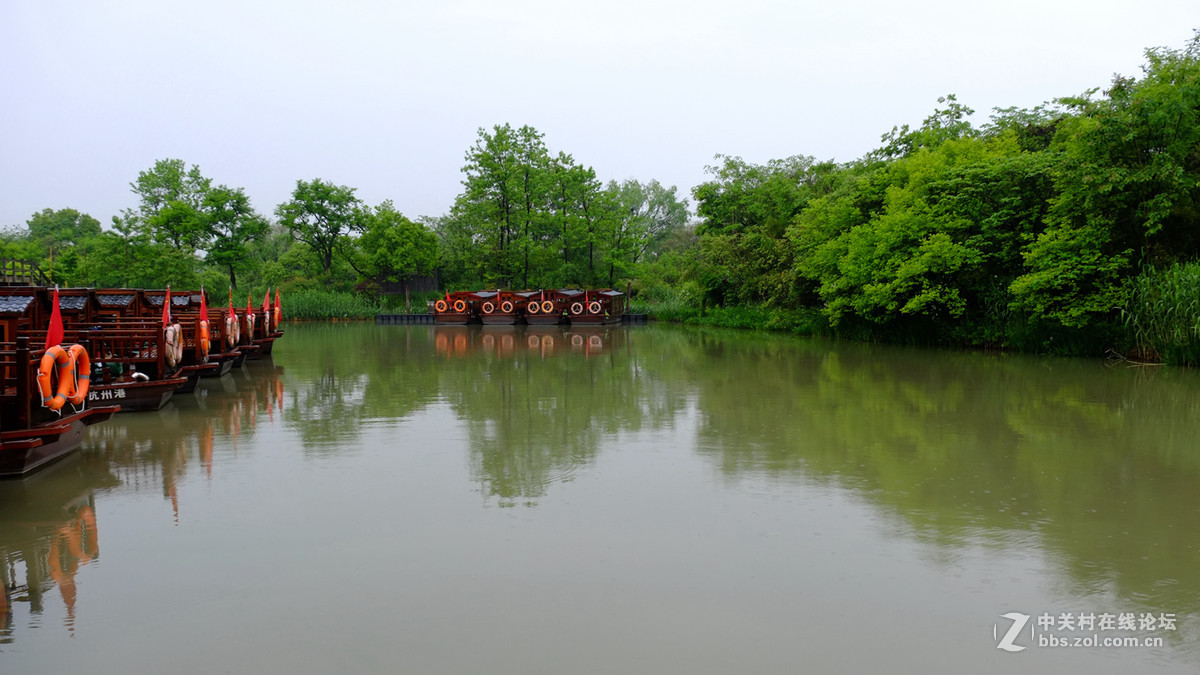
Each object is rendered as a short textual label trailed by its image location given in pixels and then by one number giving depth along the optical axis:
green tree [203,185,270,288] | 48.00
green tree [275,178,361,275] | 49.50
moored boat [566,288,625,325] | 40.06
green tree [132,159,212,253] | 46.22
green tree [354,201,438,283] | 47.31
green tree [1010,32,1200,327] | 16.39
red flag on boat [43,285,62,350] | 7.61
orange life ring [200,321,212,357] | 12.98
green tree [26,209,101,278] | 58.38
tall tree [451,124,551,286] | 47.72
